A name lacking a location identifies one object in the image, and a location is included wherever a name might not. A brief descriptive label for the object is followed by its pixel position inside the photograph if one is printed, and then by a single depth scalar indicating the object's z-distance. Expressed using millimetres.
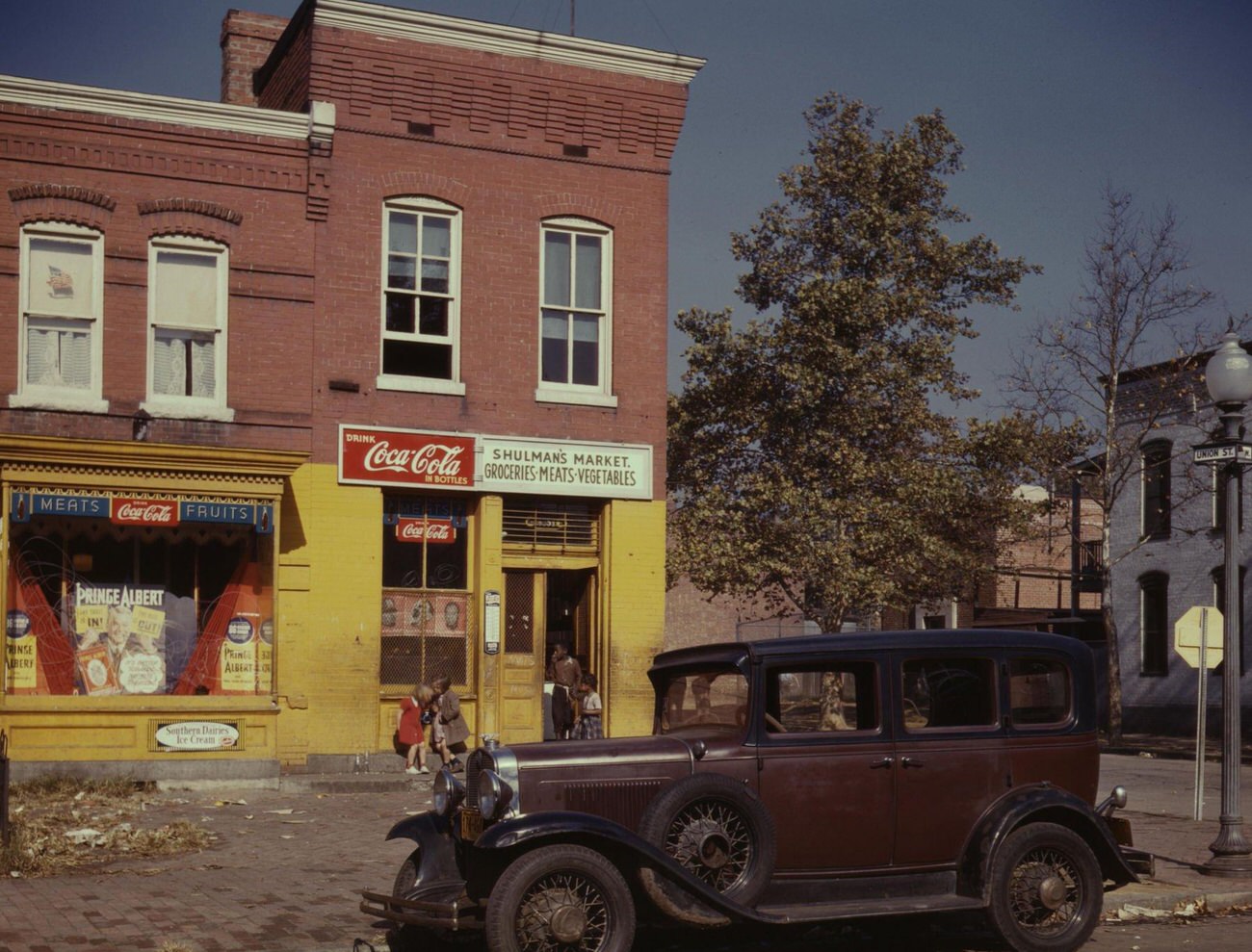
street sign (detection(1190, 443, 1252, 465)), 13680
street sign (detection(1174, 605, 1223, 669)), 16500
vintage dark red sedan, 8570
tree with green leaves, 28016
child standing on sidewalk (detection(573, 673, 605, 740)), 20547
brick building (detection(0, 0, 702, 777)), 18953
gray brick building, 34594
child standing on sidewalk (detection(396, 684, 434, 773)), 19828
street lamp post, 13242
